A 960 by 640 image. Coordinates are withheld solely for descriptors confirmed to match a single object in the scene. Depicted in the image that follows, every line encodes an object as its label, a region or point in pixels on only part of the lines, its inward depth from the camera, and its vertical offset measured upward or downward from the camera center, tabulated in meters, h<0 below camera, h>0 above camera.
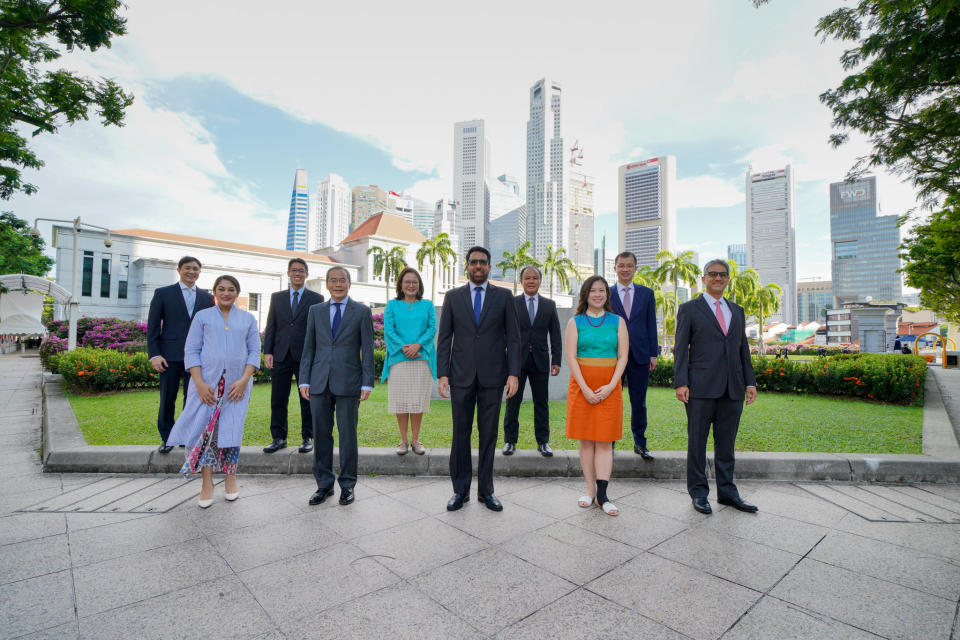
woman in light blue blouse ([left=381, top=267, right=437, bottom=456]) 5.07 -0.22
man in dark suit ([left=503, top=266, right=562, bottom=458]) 5.17 -0.21
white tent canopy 29.19 +1.28
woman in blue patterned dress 3.99 -0.51
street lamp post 15.00 +0.42
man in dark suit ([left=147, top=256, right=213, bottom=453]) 5.22 +0.01
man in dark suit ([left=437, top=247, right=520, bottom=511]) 4.06 -0.27
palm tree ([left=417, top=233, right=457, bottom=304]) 52.16 +10.11
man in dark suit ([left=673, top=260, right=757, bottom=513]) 4.10 -0.37
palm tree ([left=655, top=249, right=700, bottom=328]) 42.59 +6.52
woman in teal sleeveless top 3.97 -0.43
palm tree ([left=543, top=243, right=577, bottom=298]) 59.06 +9.19
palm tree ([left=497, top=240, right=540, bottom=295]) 53.76 +9.05
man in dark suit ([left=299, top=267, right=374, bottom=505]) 4.20 -0.37
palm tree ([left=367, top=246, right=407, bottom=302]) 55.87 +9.22
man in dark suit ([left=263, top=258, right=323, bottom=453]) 5.36 -0.13
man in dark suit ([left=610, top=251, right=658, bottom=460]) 5.01 +0.04
